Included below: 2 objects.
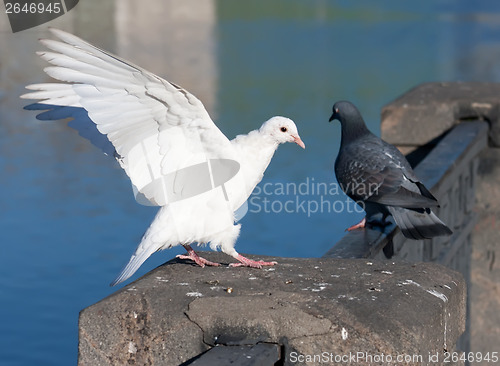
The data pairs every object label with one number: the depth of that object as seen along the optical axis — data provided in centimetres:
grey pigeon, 761
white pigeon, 582
